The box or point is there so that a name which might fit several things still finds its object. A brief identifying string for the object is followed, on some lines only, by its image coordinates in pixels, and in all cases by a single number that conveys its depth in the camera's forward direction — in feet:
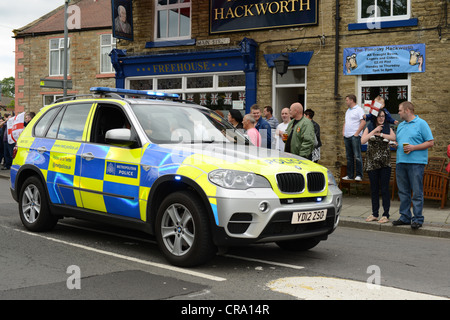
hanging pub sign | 54.24
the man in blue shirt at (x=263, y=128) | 31.40
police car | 17.35
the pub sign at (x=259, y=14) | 46.06
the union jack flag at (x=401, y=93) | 42.11
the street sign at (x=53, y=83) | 56.34
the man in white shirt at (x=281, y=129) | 37.50
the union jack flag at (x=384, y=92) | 42.93
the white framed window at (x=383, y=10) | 42.29
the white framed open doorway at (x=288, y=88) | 47.01
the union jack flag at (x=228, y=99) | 51.24
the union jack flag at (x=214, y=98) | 52.13
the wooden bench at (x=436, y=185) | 36.35
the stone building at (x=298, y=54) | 40.86
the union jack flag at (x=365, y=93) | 43.73
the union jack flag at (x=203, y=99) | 52.95
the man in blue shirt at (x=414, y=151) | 27.81
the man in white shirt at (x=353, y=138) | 40.93
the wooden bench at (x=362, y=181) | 39.92
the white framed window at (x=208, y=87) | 50.57
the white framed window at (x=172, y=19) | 53.93
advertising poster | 41.06
